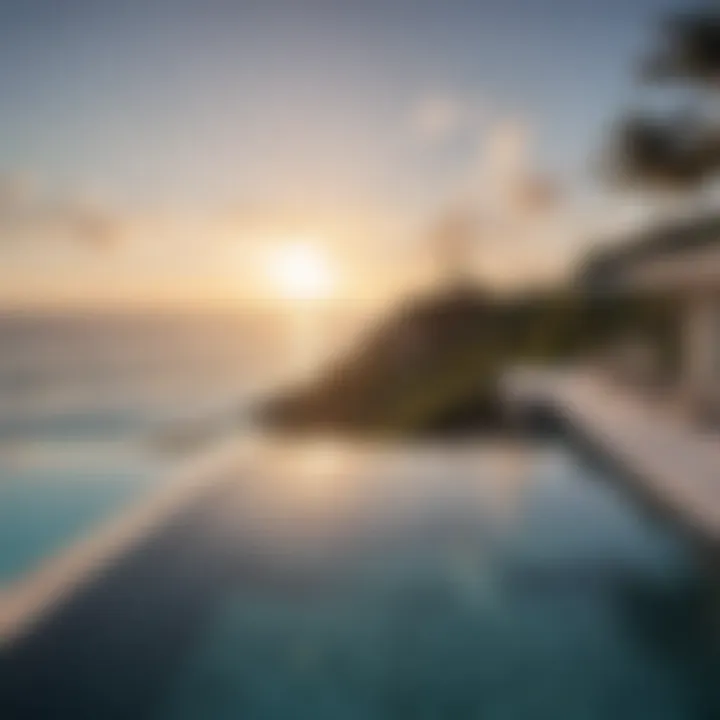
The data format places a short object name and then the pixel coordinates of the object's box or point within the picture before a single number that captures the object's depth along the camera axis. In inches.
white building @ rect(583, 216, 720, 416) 191.2
